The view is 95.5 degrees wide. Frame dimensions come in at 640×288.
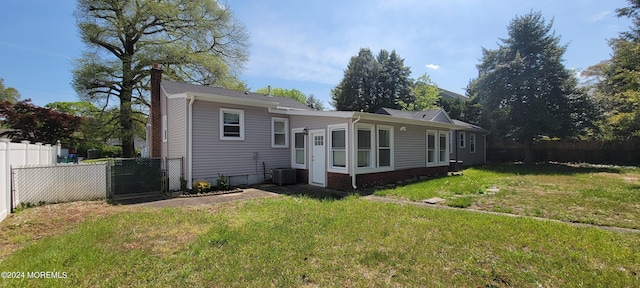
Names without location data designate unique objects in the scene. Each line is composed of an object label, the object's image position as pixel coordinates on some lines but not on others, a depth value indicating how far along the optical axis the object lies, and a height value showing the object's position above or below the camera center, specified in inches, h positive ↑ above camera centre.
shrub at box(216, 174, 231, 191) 386.9 -50.8
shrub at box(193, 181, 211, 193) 365.4 -52.5
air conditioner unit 418.9 -44.8
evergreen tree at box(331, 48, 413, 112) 1255.5 +267.3
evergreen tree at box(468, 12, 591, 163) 709.9 +143.4
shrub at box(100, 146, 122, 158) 1295.5 -28.6
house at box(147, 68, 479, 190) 378.3 +7.2
